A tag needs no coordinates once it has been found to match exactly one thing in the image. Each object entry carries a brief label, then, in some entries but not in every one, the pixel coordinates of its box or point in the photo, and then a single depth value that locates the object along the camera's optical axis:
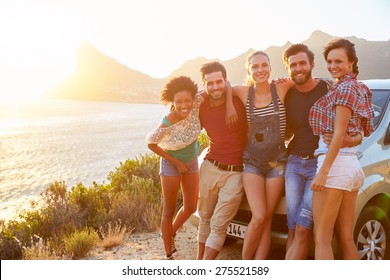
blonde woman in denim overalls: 3.54
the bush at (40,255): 4.74
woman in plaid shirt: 2.90
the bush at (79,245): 5.13
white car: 3.55
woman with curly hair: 4.02
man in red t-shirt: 3.76
